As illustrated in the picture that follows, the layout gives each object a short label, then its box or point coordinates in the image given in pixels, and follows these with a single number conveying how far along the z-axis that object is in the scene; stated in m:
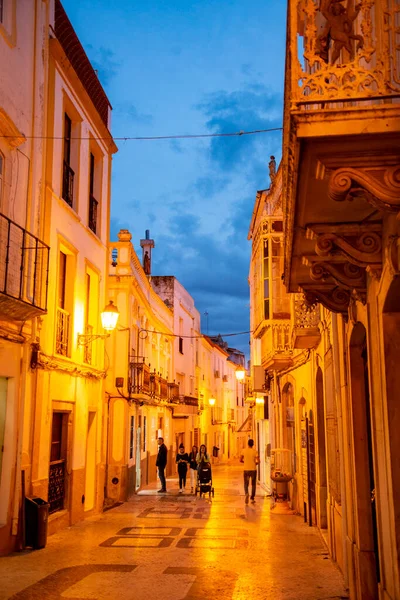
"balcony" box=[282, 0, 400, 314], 4.18
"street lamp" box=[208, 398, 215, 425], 45.20
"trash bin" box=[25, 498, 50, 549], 10.82
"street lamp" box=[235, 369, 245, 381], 30.03
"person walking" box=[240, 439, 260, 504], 17.84
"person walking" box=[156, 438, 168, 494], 21.52
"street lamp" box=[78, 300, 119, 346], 14.09
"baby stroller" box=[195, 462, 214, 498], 19.65
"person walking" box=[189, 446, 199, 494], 21.52
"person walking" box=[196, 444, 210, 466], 19.81
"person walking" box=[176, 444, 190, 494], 21.33
